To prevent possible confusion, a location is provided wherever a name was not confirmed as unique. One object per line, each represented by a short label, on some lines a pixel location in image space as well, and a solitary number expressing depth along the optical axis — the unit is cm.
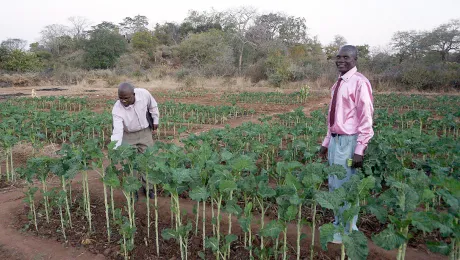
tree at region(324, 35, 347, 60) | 3946
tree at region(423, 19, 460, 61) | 2917
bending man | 440
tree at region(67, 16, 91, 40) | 5897
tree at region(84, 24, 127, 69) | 3622
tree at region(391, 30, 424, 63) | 2948
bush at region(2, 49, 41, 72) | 3472
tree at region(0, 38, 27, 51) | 5775
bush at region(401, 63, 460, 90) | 2092
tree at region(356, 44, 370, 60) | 3699
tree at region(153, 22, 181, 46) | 5066
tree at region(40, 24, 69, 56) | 5816
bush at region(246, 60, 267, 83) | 2863
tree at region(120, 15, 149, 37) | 6244
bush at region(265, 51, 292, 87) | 2594
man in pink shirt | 316
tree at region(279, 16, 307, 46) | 4131
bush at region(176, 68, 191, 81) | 3044
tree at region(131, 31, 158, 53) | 4353
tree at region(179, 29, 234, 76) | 3153
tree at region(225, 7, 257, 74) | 3622
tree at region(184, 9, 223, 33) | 5178
